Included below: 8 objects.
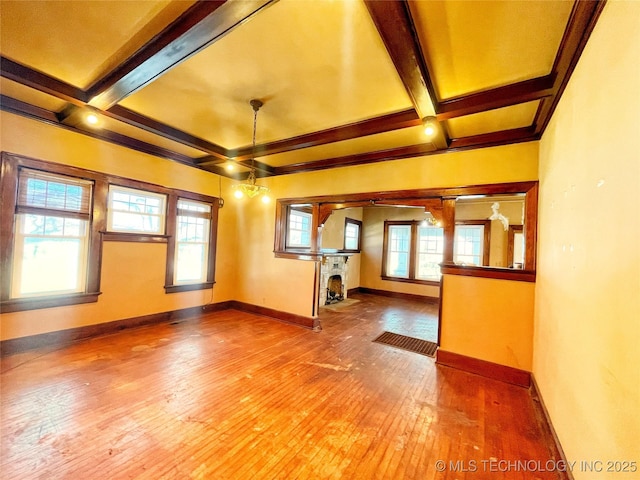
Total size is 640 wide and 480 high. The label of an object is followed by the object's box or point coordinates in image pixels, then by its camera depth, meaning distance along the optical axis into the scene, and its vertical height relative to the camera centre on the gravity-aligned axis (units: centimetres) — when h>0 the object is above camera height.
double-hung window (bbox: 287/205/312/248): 586 +38
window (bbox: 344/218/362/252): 767 +37
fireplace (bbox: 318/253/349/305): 639 -86
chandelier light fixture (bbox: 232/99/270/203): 347 +71
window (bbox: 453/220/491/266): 674 +29
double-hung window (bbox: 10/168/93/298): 317 -4
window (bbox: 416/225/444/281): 729 -5
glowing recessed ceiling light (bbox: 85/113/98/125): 293 +130
